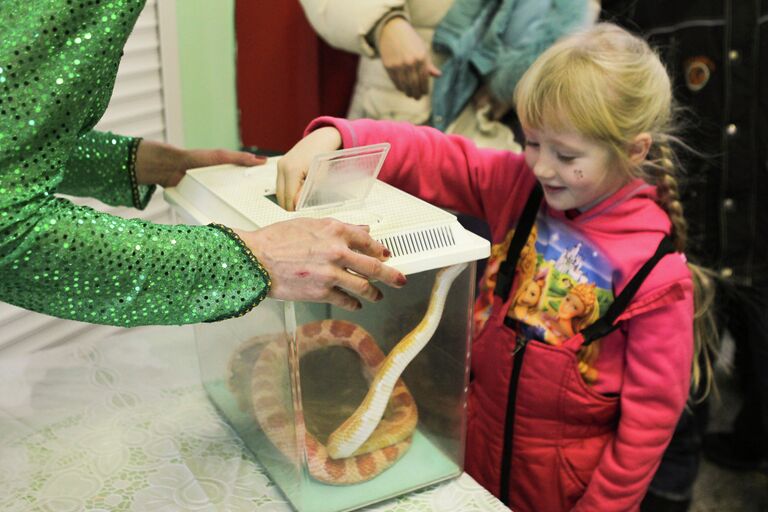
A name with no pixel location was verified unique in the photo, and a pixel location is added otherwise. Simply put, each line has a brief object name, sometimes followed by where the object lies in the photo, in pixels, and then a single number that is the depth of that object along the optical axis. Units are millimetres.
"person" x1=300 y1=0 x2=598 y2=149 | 1438
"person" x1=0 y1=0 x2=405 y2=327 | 752
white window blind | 1594
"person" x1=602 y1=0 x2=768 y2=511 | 1689
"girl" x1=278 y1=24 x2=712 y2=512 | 1110
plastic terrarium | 909
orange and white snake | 937
